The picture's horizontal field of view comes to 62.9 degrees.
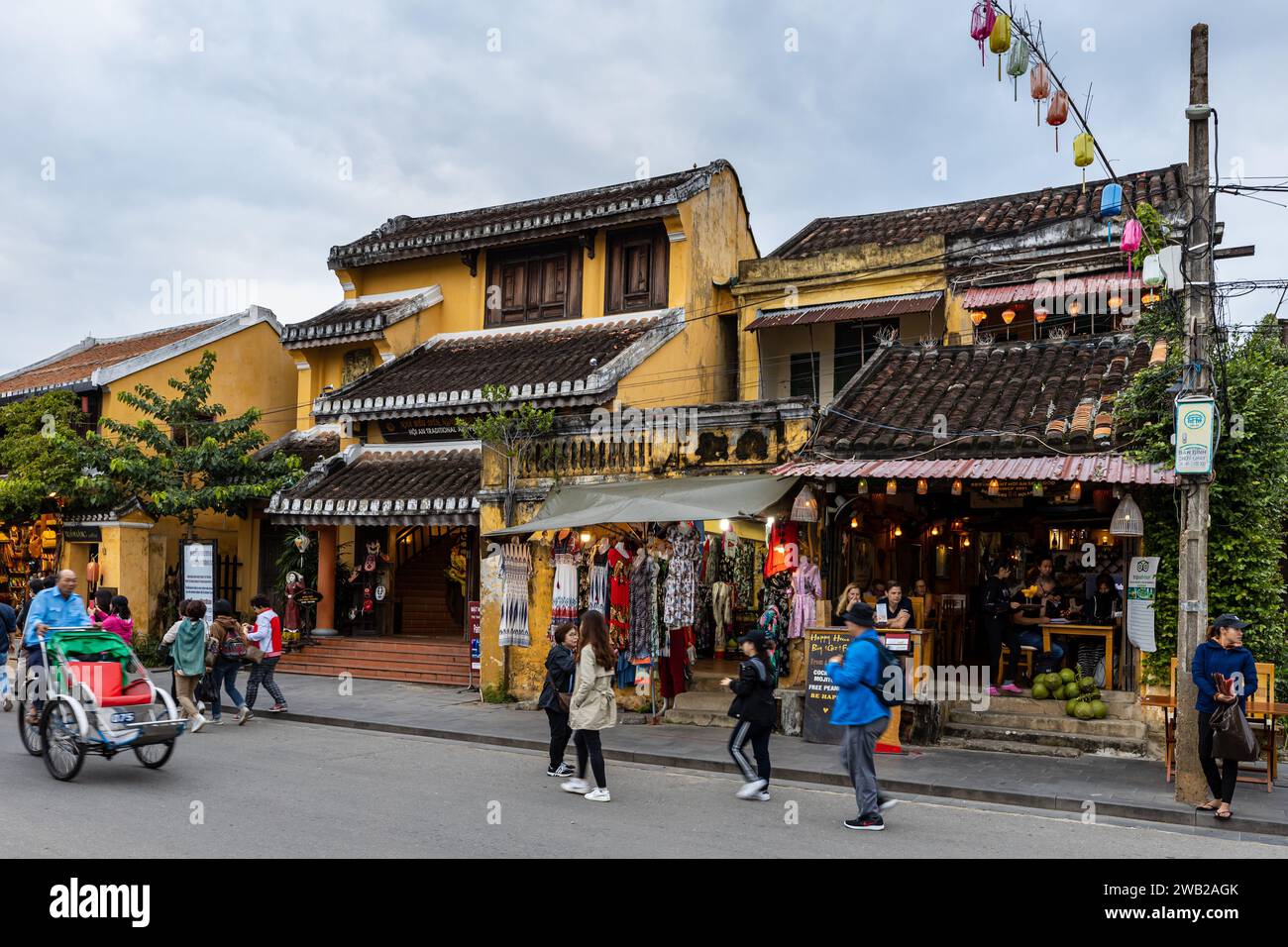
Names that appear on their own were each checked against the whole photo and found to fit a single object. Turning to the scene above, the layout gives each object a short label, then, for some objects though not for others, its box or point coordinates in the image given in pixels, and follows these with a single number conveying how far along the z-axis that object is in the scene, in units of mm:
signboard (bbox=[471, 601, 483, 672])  17469
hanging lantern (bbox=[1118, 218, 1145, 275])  11227
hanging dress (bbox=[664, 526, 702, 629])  13773
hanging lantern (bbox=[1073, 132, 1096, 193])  9398
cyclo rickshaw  9438
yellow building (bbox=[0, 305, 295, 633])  21625
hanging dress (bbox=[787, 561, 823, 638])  13211
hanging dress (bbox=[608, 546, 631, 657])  14469
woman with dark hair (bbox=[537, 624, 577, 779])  10266
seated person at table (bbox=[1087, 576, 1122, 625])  14103
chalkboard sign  12391
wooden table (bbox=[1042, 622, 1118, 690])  13109
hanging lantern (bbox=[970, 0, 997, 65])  9039
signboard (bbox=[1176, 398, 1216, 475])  9304
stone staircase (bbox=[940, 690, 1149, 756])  12016
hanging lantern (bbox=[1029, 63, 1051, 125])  9516
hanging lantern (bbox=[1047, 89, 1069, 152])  9523
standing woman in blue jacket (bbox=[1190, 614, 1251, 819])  8961
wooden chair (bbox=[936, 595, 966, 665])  15242
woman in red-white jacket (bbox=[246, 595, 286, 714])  14125
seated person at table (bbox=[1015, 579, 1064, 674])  13461
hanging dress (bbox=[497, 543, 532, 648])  15383
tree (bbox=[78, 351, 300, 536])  20250
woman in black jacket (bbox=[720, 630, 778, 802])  9547
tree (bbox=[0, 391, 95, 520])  21312
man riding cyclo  10539
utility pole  9391
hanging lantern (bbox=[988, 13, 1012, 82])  9062
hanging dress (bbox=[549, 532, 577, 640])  14805
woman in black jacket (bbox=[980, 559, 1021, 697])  13984
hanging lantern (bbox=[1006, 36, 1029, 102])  9328
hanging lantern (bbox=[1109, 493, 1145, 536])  11680
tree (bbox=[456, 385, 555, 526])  15742
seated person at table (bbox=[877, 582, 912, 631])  12641
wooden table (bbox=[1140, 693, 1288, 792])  9684
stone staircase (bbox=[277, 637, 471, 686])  18844
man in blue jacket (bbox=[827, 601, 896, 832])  8484
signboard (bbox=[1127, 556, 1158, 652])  11992
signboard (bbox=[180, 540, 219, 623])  17688
